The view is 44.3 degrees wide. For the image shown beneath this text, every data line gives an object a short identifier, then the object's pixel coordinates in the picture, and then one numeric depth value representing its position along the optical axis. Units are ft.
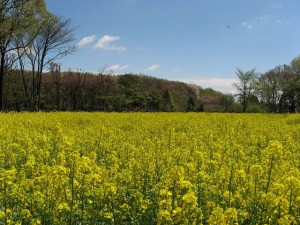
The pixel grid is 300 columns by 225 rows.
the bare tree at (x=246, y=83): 245.86
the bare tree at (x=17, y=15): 91.20
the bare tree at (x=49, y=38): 120.06
